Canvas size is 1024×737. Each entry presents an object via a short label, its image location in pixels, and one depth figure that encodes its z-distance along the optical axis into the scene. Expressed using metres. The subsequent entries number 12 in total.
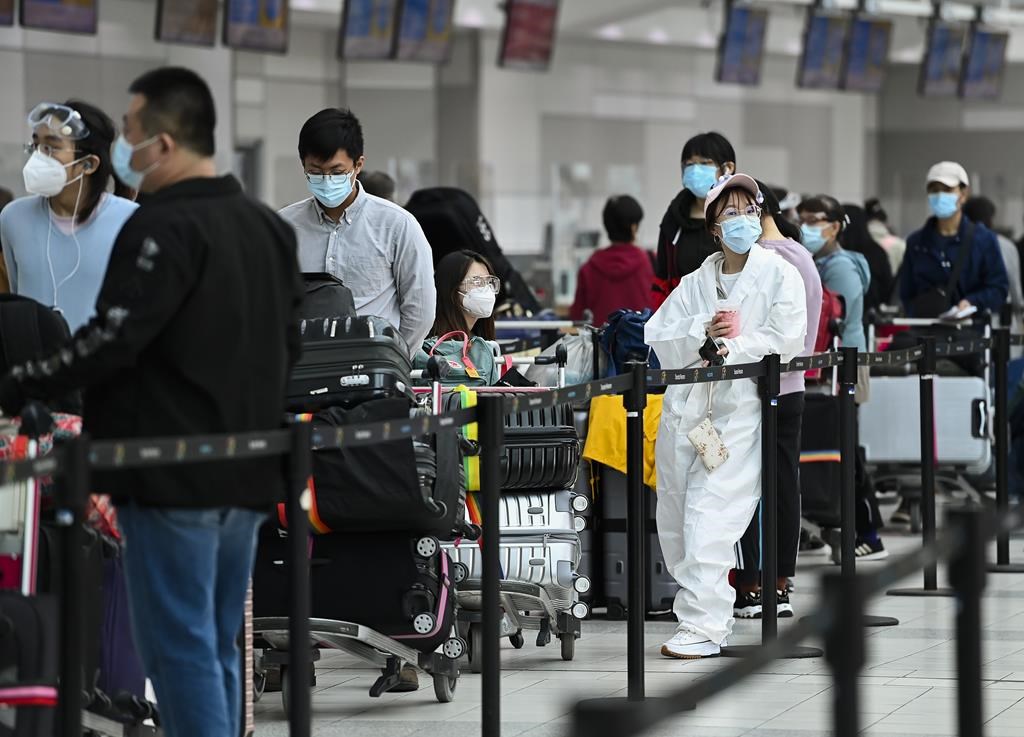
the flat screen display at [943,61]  45.75
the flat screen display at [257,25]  30.30
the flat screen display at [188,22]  29.34
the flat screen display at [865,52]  43.44
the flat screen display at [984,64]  46.69
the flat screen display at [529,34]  36.59
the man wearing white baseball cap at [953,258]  20.31
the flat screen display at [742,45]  41.31
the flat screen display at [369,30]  32.22
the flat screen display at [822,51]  42.59
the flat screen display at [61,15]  27.34
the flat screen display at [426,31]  33.19
